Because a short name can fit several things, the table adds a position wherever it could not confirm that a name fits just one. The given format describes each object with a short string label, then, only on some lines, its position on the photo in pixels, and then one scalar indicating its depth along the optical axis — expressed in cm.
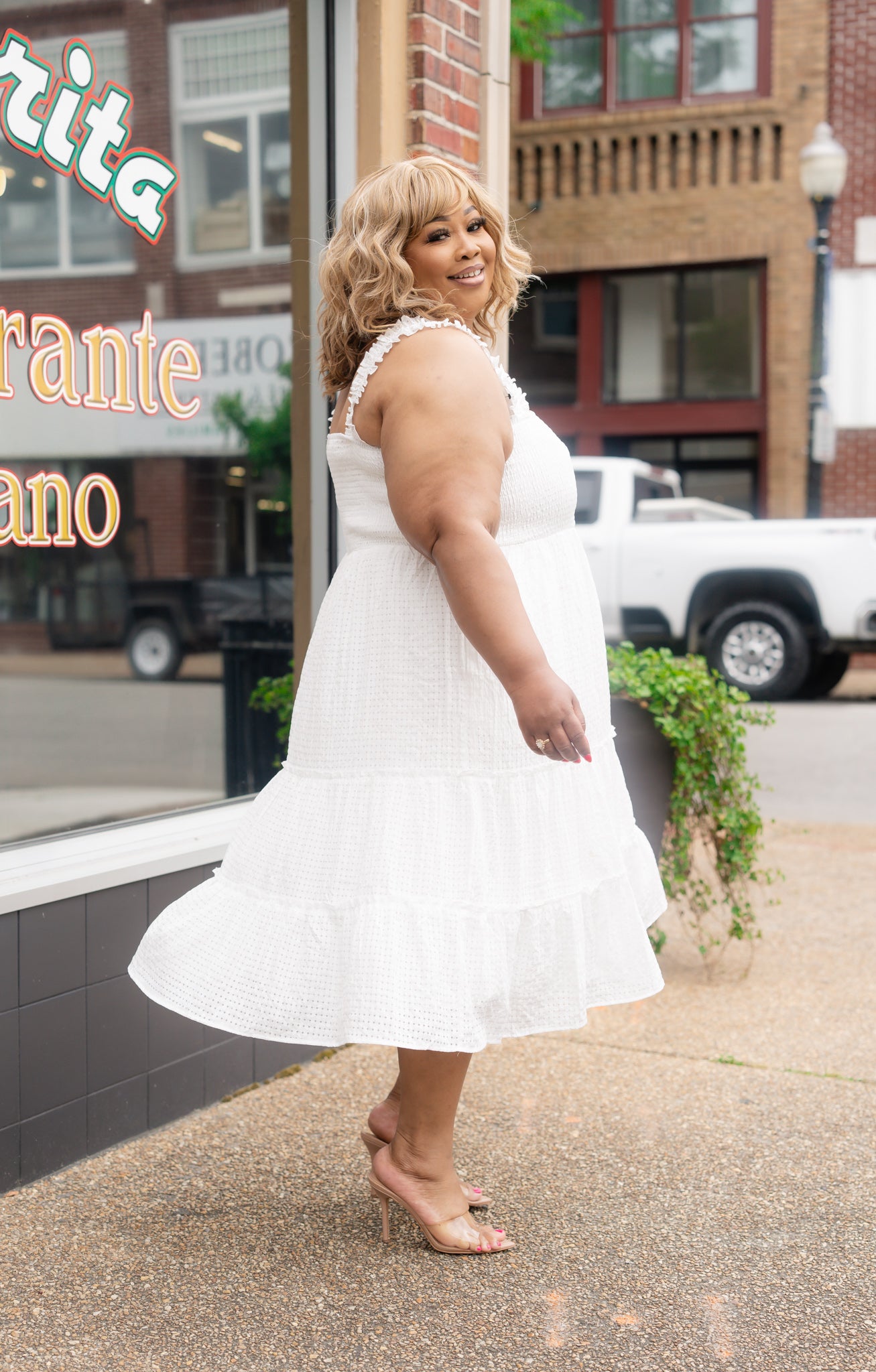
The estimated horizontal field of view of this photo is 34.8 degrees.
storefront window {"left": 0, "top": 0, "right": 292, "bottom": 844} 367
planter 436
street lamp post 1311
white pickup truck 1195
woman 225
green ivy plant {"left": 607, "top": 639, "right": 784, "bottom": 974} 436
